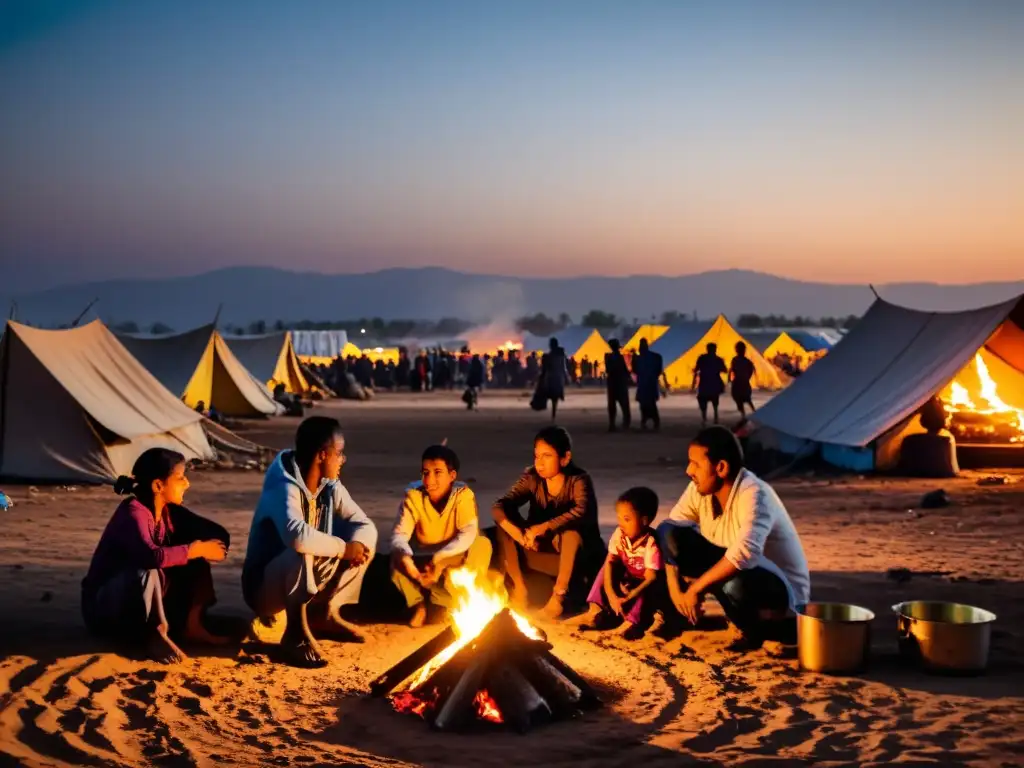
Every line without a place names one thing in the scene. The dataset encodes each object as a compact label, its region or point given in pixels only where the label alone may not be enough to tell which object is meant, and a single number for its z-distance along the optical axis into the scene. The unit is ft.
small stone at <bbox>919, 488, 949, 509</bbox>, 33.78
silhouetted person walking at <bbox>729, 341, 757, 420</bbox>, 60.95
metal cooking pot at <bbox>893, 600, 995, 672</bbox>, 16.20
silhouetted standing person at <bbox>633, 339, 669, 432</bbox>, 62.23
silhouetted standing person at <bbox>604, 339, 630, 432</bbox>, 62.18
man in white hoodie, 16.99
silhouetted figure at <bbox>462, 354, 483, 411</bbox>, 89.15
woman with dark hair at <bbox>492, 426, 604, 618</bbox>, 20.79
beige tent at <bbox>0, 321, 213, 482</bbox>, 40.14
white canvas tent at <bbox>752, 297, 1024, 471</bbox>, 41.14
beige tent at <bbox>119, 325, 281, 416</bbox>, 72.84
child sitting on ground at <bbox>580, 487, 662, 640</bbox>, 18.72
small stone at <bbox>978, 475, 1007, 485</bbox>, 38.50
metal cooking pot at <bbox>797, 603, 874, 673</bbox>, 16.39
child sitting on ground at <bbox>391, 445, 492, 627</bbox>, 19.86
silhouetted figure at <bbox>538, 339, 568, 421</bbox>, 71.67
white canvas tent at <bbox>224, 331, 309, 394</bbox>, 100.89
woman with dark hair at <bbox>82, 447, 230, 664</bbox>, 16.60
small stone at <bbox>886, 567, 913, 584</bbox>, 22.88
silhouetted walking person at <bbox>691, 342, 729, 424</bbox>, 61.57
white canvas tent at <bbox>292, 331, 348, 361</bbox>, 174.09
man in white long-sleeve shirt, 17.17
